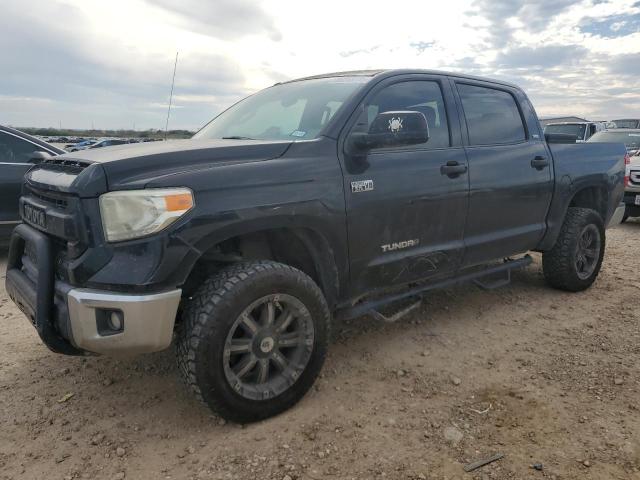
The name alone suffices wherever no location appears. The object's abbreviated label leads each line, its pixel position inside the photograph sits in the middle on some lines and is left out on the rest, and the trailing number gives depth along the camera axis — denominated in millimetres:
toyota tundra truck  2326
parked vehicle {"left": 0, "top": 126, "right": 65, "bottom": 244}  5582
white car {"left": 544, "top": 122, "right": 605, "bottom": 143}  14612
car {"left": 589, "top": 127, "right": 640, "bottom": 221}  8578
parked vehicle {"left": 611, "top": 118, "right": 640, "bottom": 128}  22922
